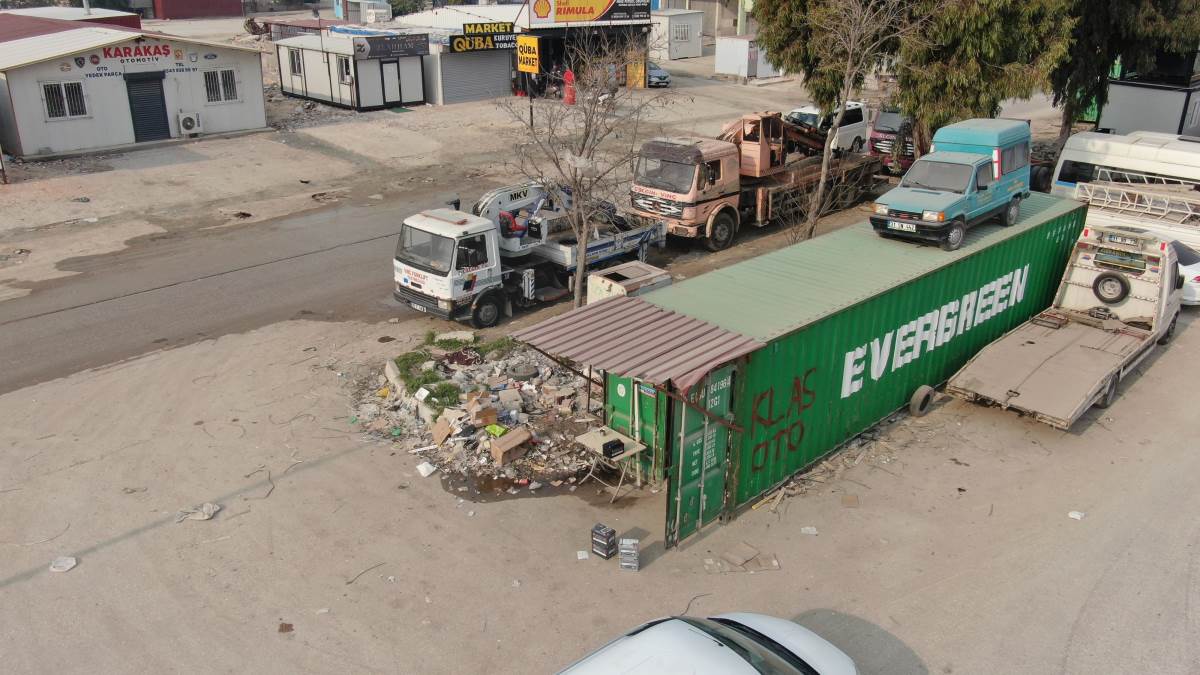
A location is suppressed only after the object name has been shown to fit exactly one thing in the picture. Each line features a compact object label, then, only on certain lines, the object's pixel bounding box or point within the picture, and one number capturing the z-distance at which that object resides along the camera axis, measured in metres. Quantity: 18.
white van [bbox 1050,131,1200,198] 21.06
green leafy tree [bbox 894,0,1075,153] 20.98
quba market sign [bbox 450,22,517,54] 37.69
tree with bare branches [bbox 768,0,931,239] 19.75
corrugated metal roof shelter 10.09
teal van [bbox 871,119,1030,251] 14.62
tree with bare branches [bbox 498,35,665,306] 15.80
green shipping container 10.62
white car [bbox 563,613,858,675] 7.06
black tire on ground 13.88
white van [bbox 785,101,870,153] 28.13
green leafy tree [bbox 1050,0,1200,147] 23.98
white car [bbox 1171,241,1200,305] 18.22
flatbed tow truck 13.48
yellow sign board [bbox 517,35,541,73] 25.08
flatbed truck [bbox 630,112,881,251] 20.66
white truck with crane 16.38
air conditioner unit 31.38
